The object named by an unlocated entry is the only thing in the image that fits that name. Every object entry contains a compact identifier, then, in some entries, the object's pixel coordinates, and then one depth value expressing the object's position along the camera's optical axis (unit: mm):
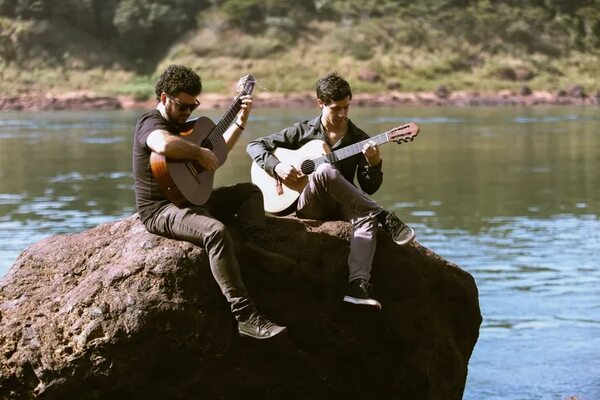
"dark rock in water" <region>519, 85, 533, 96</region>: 106769
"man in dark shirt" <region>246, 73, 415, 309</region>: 10694
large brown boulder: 9814
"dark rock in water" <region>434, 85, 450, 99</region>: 105951
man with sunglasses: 9808
